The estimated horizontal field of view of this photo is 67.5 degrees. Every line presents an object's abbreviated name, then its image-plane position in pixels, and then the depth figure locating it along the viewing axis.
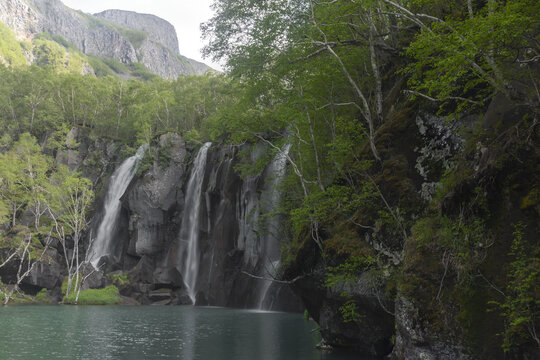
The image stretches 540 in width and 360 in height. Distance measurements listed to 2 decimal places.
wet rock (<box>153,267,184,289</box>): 36.81
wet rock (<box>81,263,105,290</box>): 36.28
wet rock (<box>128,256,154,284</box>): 37.31
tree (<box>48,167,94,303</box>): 35.28
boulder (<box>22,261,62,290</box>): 36.44
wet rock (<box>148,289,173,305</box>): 35.94
